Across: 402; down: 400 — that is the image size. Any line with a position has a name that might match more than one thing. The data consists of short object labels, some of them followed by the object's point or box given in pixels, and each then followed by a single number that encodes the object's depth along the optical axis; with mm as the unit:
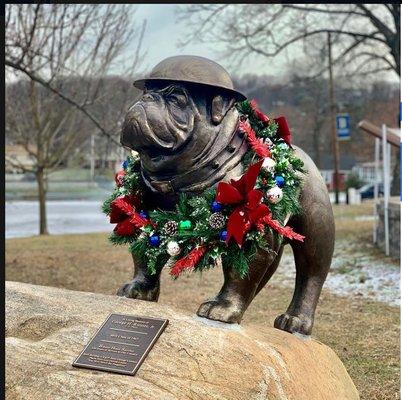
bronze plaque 2638
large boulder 2514
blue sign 19192
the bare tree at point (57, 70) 8641
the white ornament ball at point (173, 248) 3088
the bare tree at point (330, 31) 16002
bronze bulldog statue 3041
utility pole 25436
